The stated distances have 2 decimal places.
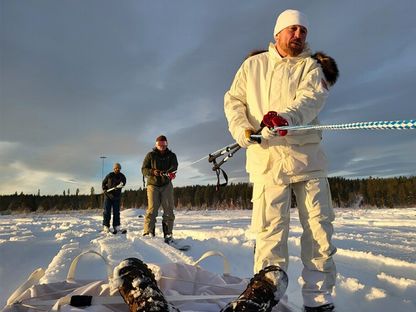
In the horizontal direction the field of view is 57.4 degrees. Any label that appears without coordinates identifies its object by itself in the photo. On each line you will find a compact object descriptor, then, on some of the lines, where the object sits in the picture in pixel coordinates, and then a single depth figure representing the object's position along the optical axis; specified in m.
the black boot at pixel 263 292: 1.73
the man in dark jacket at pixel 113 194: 10.94
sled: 2.09
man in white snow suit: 2.79
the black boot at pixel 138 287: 1.71
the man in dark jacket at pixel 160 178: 7.80
